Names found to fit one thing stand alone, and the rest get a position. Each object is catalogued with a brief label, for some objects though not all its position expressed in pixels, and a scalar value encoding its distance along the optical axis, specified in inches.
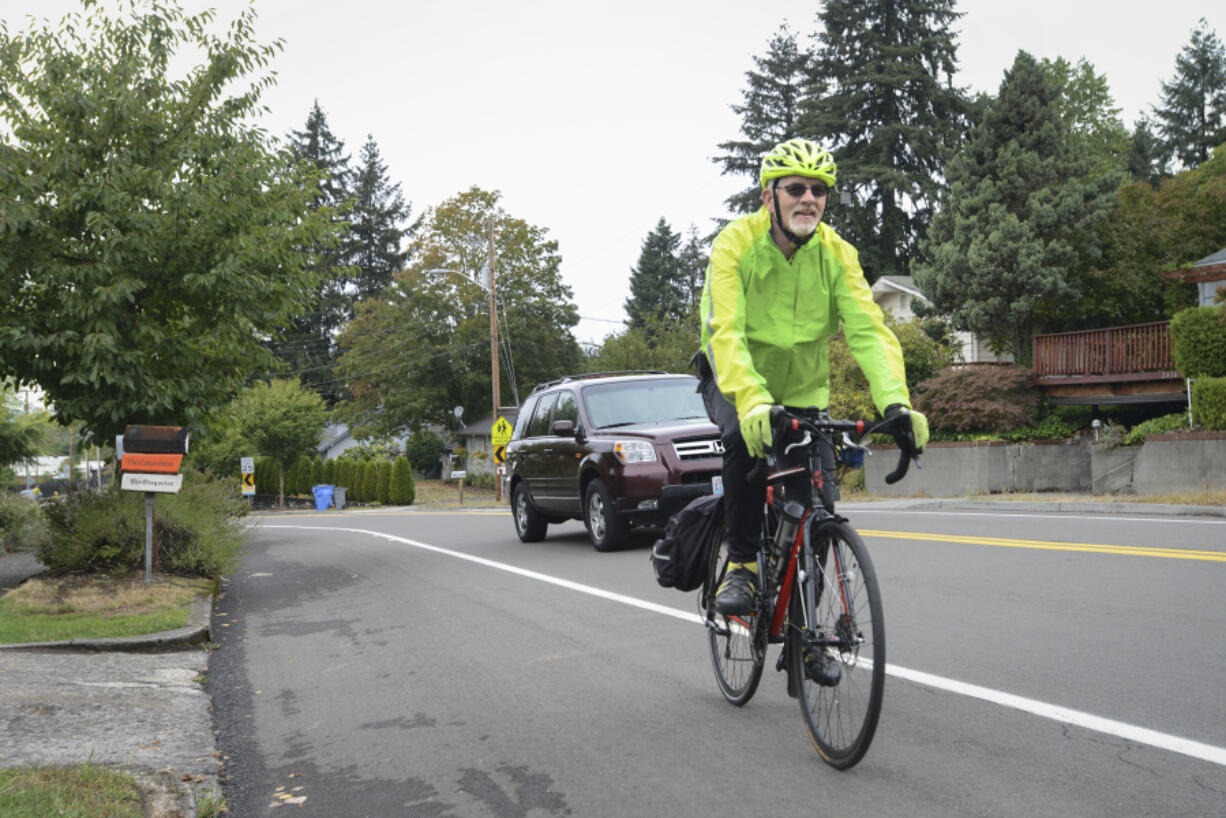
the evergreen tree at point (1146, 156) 2239.2
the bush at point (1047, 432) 1039.0
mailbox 378.3
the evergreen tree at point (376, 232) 2982.3
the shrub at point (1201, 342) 824.3
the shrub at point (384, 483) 2139.5
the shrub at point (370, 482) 2198.6
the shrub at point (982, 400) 1039.6
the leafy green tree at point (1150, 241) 1179.3
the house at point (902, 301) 1530.5
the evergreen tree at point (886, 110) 1768.0
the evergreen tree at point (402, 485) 2060.8
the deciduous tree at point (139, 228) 399.2
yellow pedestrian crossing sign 1391.5
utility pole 1594.5
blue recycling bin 2161.7
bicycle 143.6
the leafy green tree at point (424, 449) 2743.6
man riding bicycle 164.7
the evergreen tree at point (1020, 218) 1163.9
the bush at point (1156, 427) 858.8
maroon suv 449.4
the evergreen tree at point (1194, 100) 2378.2
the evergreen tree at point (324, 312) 2957.7
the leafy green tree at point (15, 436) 901.8
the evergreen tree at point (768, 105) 2119.8
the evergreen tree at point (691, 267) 3567.9
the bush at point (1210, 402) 754.2
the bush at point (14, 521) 844.0
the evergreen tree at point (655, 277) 3447.3
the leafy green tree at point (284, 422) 2198.6
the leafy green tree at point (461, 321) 2459.4
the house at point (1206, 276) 965.1
